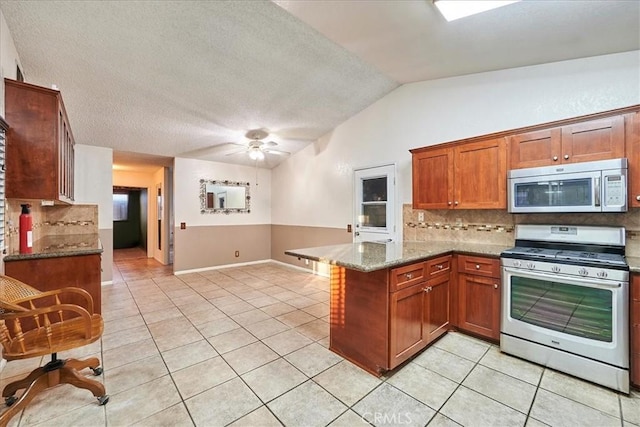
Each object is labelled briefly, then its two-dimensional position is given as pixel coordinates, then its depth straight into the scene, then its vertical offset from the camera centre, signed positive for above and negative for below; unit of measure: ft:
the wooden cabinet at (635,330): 6.36 -2.68
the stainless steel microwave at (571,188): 7.11 +0.67
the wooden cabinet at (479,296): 8.50 -2.66
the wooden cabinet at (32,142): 7.25 +1.87
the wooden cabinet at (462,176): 9.29 +1.28
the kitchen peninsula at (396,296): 7.01 -2.38
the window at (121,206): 30.73 +0.65
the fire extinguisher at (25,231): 8.55 -0.58
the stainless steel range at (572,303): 6.46 -2.34
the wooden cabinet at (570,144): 7.32 +1.93
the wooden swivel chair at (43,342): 5.34 -2.67
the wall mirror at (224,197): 19.20 +1.09
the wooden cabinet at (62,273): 8.23 -1.90
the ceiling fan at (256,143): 14.67 +3.81
